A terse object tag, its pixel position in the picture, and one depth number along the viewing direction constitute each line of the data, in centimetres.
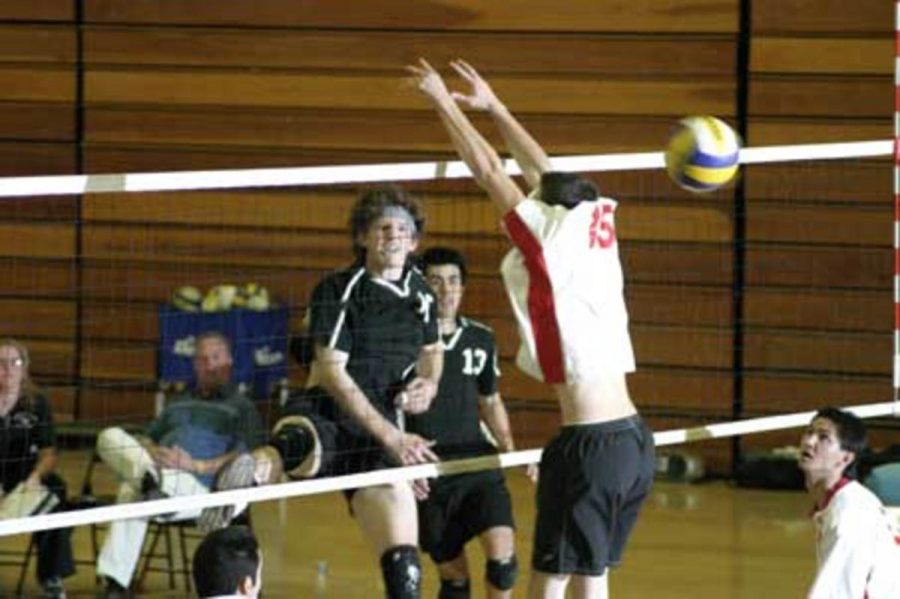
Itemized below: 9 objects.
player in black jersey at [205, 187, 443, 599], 1297
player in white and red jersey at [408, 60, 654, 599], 1184
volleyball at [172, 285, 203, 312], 2079
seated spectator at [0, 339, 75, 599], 1635
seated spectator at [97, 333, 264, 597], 1648
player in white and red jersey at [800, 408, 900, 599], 1186
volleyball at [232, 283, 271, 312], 2066
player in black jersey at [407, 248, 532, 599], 1395
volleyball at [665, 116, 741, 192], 1270
